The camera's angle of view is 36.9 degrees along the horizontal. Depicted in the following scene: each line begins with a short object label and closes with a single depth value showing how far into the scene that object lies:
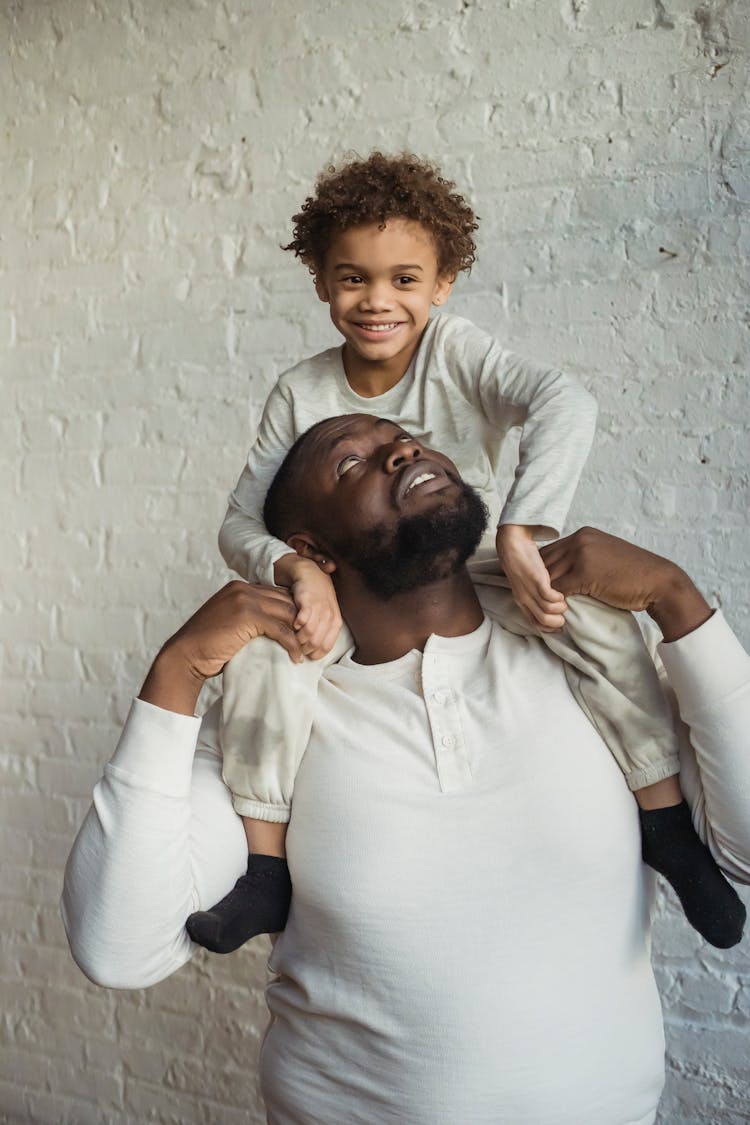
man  1.34
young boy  1.42
